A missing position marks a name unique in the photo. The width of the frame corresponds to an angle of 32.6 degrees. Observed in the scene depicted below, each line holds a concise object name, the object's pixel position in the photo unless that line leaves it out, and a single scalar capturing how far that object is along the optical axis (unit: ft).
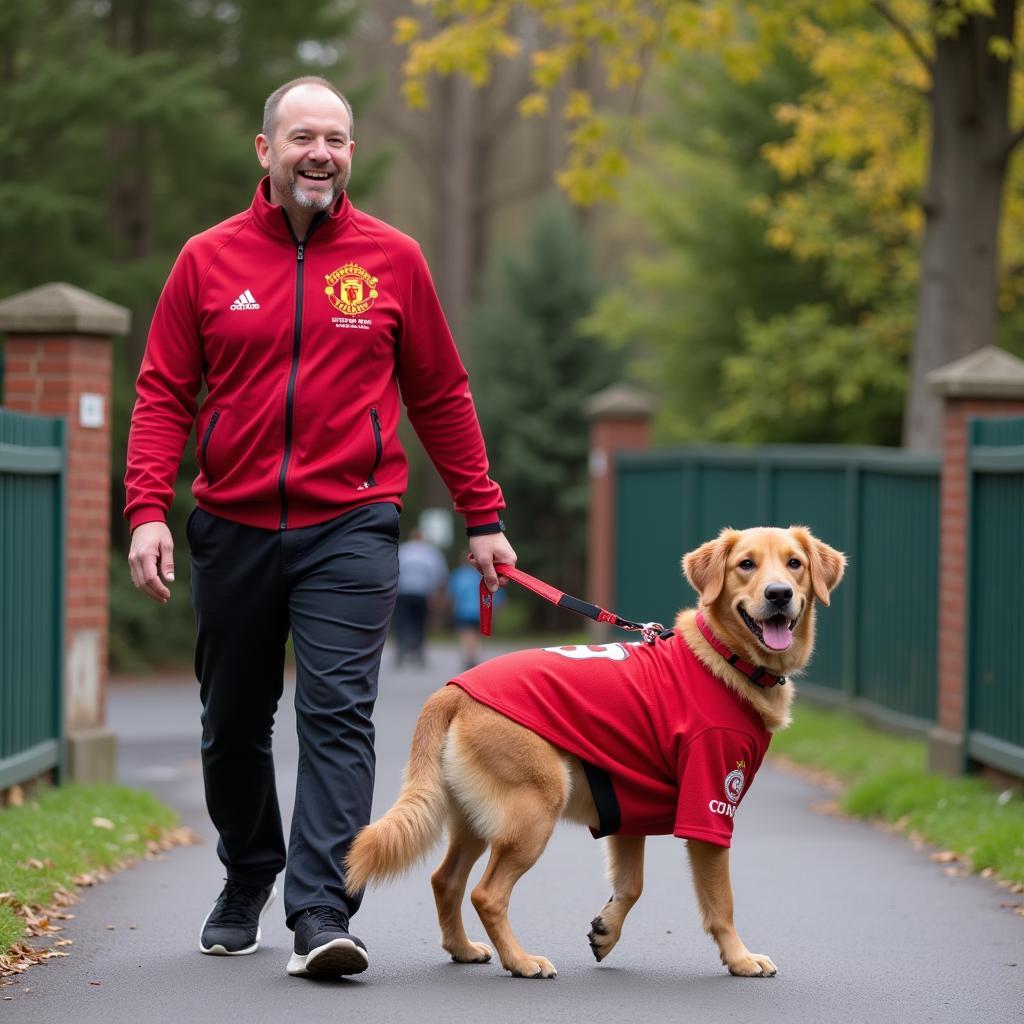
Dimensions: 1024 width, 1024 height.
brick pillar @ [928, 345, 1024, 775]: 29.25
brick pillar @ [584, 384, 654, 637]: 64.23
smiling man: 15.46
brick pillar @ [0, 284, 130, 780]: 28.53
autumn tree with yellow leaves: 43.19
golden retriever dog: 15.53
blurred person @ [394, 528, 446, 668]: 69.26
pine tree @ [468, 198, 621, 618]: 110.22
